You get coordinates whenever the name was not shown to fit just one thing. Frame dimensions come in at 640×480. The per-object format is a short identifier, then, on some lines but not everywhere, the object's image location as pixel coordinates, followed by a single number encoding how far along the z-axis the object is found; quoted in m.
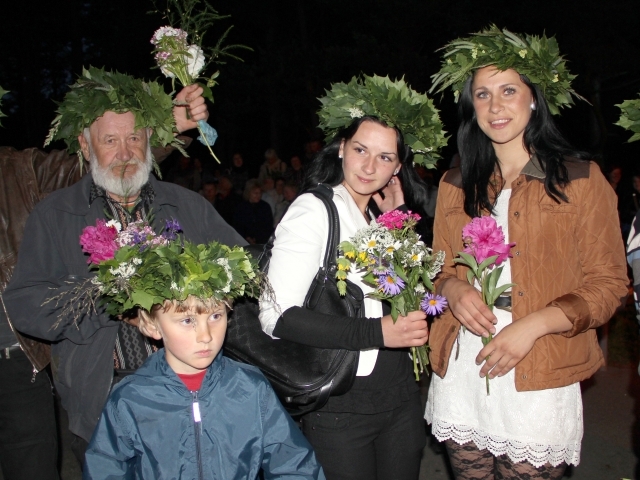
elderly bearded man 3.08
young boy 2.59
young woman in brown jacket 2.92
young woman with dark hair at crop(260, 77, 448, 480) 2.91
